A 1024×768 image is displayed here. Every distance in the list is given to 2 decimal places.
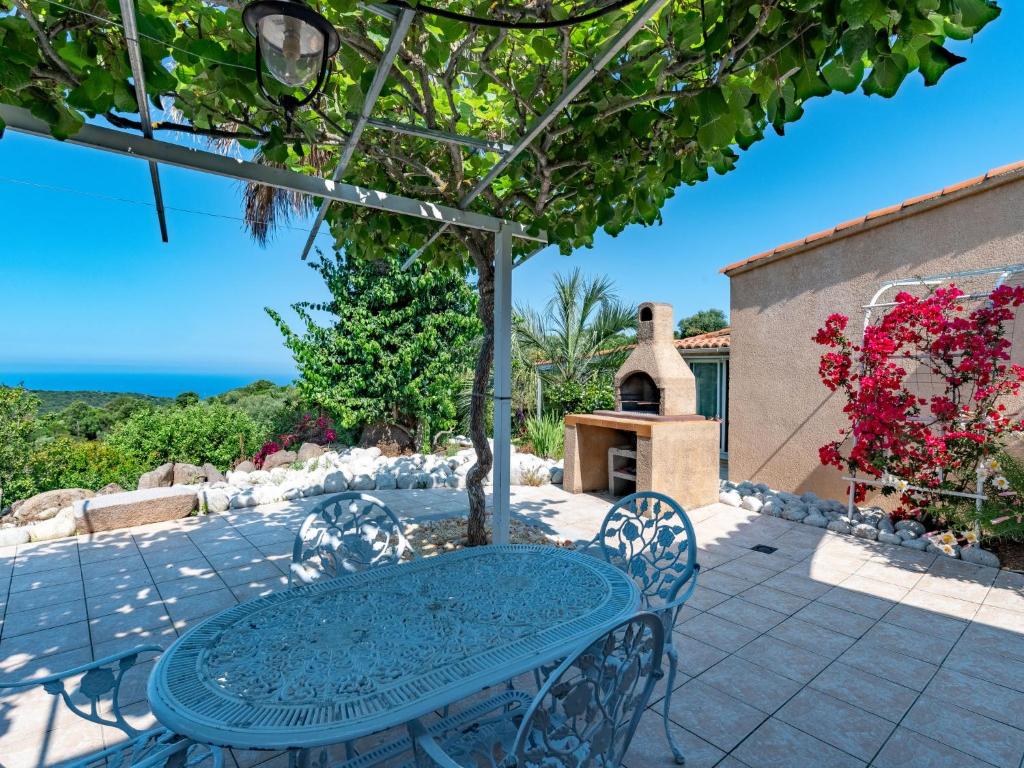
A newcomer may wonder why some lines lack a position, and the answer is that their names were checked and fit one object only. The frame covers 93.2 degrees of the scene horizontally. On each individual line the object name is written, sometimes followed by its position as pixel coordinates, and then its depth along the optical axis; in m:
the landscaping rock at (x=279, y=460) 7.68
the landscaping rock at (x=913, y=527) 4.67
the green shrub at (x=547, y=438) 8.45
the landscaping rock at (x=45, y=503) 5.26
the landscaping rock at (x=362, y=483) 6.56
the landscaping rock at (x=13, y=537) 4.54
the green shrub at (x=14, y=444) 5.70
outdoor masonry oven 5.54
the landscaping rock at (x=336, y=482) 6.46
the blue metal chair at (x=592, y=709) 1.16
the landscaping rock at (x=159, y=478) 6.34
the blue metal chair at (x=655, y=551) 2.23
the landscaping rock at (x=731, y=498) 5.89
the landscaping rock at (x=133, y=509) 4.93
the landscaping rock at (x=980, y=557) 4.04
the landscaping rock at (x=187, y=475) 6.73
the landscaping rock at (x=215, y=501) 5.65
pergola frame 1.79
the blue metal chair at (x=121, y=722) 1.23
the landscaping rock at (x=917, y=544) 4.44
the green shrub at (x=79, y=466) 6.12
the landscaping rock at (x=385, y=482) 6.75
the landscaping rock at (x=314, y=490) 6.34
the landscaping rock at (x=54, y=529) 4.68
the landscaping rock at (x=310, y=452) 8.14
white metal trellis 4.39
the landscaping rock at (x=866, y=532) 4.73
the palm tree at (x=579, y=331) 9.86
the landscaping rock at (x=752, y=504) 5.65
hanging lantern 1.45
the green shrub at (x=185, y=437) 7.41
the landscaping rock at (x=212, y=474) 6.93
